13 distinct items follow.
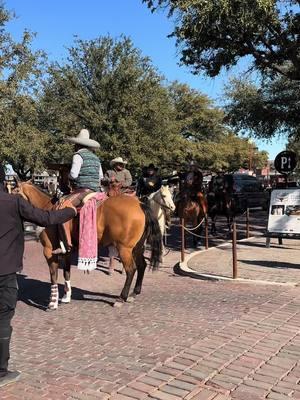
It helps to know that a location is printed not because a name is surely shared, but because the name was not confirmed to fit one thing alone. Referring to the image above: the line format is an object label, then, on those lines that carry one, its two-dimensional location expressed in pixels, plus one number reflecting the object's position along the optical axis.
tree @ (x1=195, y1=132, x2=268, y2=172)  63.00
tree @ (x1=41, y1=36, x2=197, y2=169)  31.95
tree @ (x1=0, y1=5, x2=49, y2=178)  19.30
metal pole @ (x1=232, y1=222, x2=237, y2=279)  9.99
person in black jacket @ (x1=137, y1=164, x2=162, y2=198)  14.12
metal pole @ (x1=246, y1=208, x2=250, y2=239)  15.92
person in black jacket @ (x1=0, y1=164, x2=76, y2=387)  4.80
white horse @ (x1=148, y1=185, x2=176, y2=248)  12.08
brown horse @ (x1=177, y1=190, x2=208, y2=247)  15.24
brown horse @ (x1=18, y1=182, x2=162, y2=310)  8.44
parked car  27.94
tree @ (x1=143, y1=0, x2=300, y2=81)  11.41
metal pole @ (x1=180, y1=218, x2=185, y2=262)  12.30
